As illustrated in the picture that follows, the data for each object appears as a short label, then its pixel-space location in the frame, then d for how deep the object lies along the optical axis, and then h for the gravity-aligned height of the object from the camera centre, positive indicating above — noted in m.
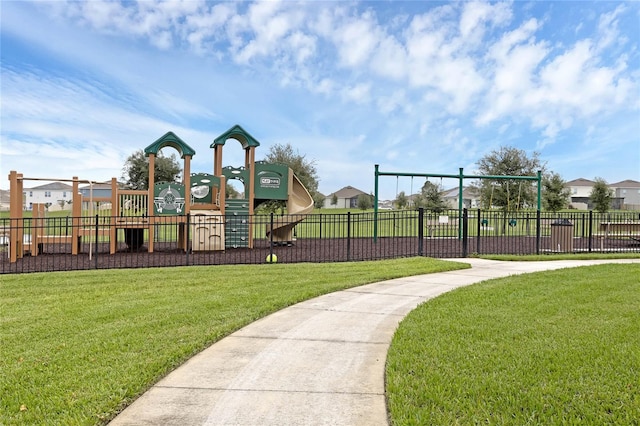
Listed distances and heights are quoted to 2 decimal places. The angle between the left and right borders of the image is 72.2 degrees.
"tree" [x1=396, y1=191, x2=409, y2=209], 42.16 +1.60
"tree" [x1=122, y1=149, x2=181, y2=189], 35.92 +3.72
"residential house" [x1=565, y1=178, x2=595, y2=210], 72.99 +4.86
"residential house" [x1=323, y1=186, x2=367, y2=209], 96.29 +3.92
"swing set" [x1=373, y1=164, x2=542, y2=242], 18.25 +1.71
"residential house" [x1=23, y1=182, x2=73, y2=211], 80.56 +4.14
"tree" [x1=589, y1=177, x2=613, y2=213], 39.44 +1.96
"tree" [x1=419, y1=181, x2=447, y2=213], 35.66 +1.62
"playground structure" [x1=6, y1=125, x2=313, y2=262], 13.10 +0.37
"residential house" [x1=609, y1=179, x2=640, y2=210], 75.19 +4.16
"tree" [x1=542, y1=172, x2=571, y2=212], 32.66 +1.78
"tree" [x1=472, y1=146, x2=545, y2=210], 27.61 +2.98
